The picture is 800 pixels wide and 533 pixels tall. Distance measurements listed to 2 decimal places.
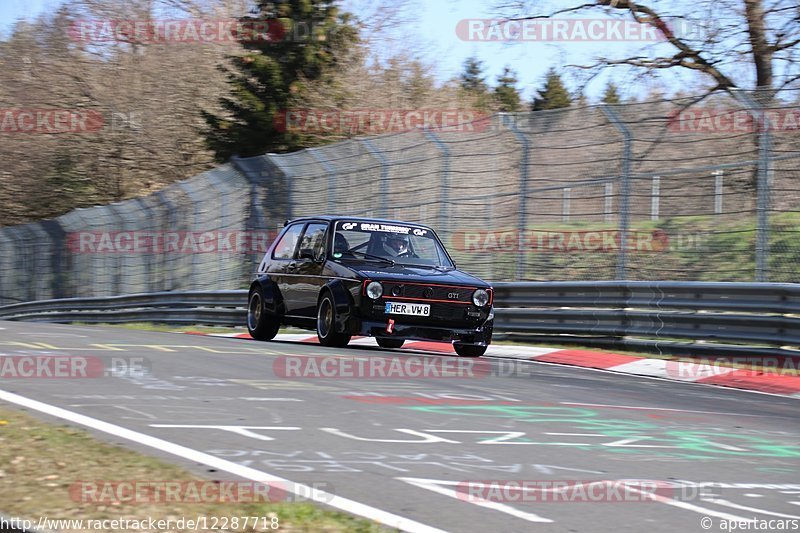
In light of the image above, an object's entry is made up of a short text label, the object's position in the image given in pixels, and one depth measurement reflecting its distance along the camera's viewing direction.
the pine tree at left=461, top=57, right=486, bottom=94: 88.06
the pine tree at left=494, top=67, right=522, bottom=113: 81.06
